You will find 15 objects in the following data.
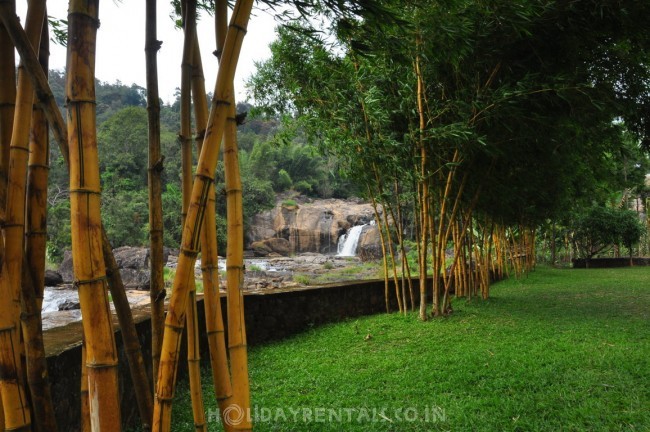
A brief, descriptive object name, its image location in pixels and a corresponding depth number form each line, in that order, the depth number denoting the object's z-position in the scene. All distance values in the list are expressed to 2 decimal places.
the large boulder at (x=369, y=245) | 19.22
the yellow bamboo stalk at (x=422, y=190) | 4.91
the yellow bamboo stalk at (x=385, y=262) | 5.92
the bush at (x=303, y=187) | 29.89
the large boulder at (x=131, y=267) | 12.45
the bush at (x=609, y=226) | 16.12
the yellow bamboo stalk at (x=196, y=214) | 0.98
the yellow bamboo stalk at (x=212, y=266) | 1.17
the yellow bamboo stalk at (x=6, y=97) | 1.06
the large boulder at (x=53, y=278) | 12.18
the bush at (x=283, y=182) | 29.36
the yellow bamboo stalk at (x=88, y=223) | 0.86
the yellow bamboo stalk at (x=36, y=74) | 0.92
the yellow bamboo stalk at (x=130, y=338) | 1.08
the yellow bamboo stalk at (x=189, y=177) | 1.21
